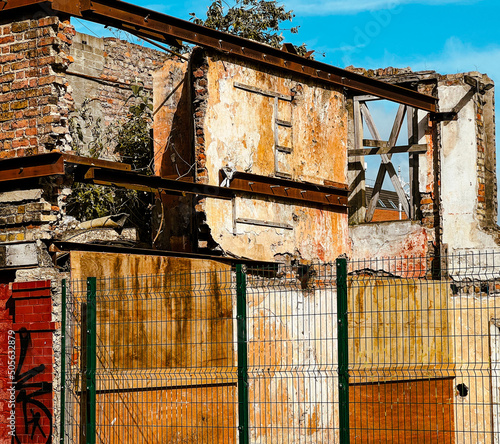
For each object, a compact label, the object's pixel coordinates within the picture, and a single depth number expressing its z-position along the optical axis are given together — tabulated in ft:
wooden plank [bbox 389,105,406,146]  50.44
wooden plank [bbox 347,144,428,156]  49.23
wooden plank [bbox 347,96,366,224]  51.62
